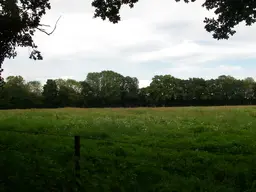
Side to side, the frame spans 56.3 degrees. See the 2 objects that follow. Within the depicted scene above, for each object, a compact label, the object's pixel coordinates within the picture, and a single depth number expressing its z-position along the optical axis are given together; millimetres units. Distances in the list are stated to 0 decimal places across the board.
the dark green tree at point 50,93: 81398
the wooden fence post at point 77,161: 4347
